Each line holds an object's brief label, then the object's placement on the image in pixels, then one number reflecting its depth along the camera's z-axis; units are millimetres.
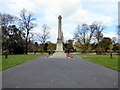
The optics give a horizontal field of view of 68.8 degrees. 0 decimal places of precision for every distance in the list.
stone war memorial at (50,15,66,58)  18819
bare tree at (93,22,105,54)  29141
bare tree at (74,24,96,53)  29420
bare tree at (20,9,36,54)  25614
